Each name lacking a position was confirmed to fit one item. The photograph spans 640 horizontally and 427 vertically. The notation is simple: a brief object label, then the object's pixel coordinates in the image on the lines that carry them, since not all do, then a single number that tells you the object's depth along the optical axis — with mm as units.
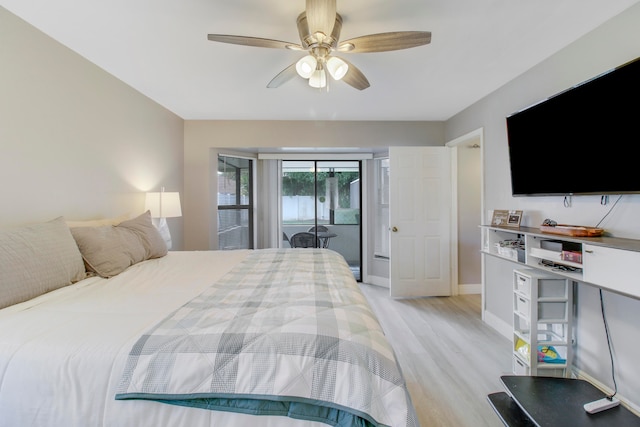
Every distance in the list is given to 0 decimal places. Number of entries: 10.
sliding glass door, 4754
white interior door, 3512
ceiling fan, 1364
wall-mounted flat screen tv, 1392
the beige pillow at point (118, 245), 1701
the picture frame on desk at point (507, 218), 2264
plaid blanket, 836
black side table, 1351
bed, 842
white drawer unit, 1807
